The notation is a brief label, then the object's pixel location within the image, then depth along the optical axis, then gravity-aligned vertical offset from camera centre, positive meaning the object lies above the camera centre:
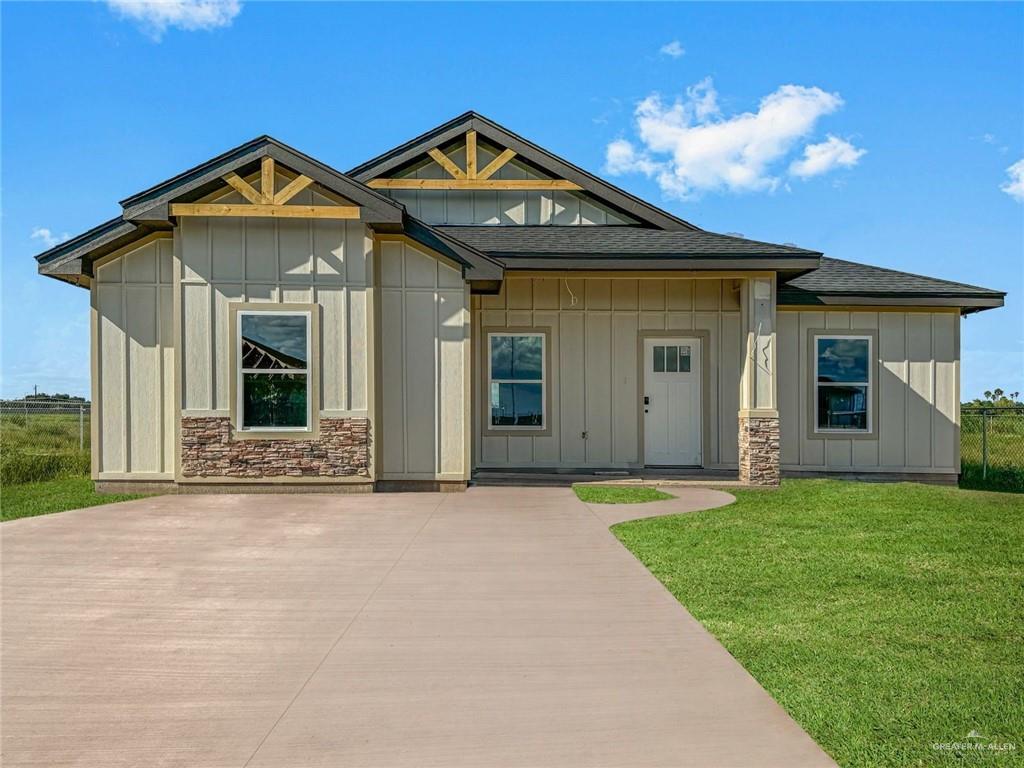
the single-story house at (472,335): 10.27 +0.83
